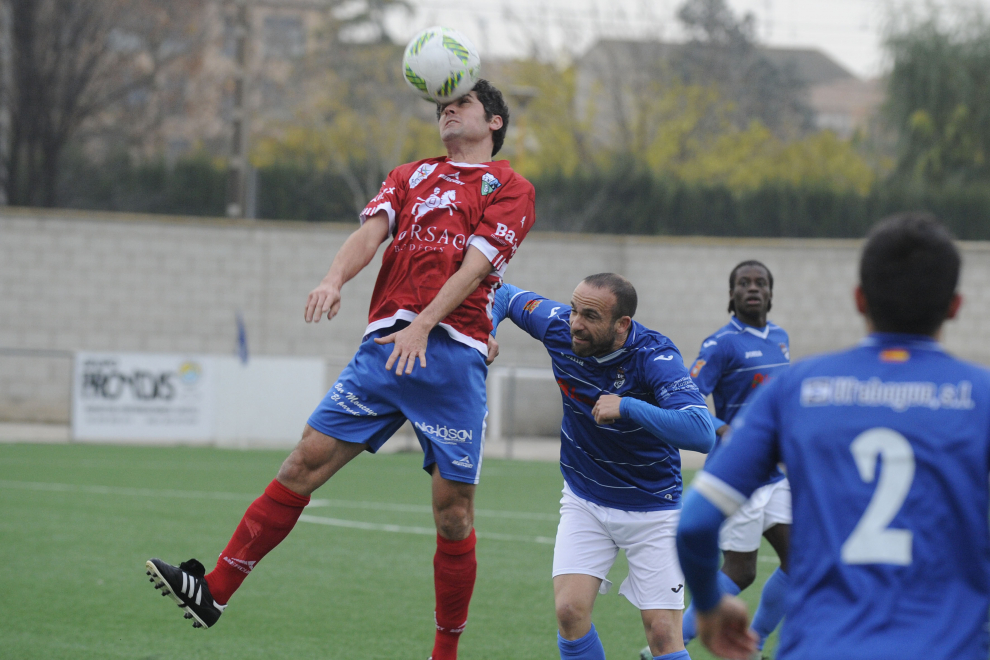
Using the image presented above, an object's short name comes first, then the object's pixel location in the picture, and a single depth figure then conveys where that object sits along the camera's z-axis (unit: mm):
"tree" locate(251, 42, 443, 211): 71437
